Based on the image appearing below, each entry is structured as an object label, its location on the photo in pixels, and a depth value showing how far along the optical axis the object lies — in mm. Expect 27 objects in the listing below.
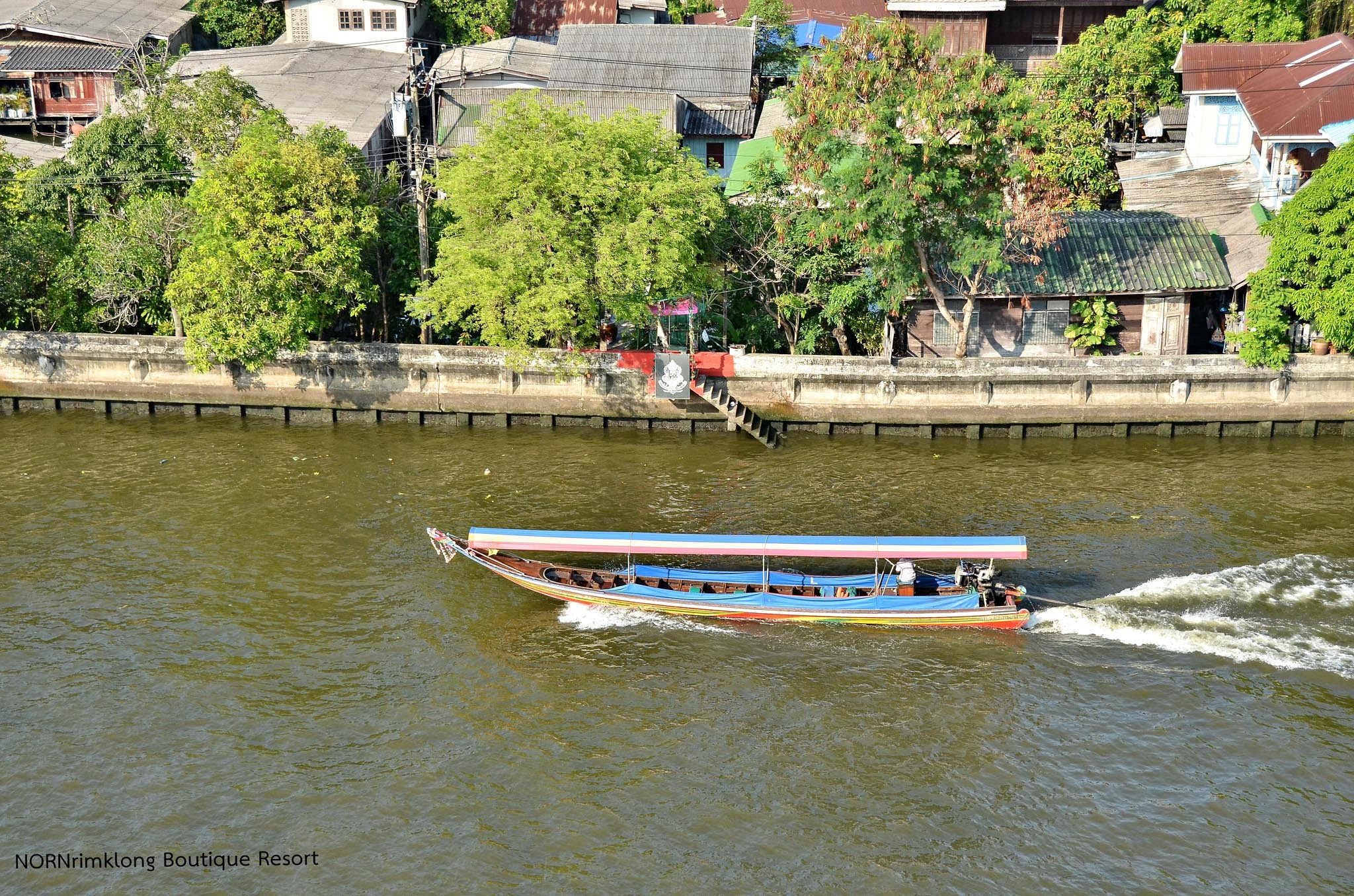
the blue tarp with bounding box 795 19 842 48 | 71875
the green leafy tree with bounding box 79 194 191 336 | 49531
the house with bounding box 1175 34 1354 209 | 50156
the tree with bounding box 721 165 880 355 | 47312
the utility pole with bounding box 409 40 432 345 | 47594
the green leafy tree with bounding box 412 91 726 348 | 44344
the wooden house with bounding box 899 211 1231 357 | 48000
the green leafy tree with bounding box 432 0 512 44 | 74688
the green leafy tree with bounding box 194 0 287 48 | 76688
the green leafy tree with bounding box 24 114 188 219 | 52219
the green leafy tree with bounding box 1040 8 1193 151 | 59594
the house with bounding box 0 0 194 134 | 70312
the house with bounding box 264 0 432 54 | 72125
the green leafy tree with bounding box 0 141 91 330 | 49125
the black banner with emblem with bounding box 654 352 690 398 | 46656
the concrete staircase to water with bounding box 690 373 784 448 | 46344
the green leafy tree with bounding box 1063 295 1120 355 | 48031
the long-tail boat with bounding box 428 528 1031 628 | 31234
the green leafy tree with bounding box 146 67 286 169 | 50625
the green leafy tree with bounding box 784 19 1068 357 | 42219
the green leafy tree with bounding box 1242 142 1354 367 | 43188
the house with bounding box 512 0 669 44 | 74125
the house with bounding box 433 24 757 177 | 62656
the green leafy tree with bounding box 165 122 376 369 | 46562
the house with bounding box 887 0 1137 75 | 65688
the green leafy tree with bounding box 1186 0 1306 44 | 59531
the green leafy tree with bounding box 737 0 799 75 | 69250
